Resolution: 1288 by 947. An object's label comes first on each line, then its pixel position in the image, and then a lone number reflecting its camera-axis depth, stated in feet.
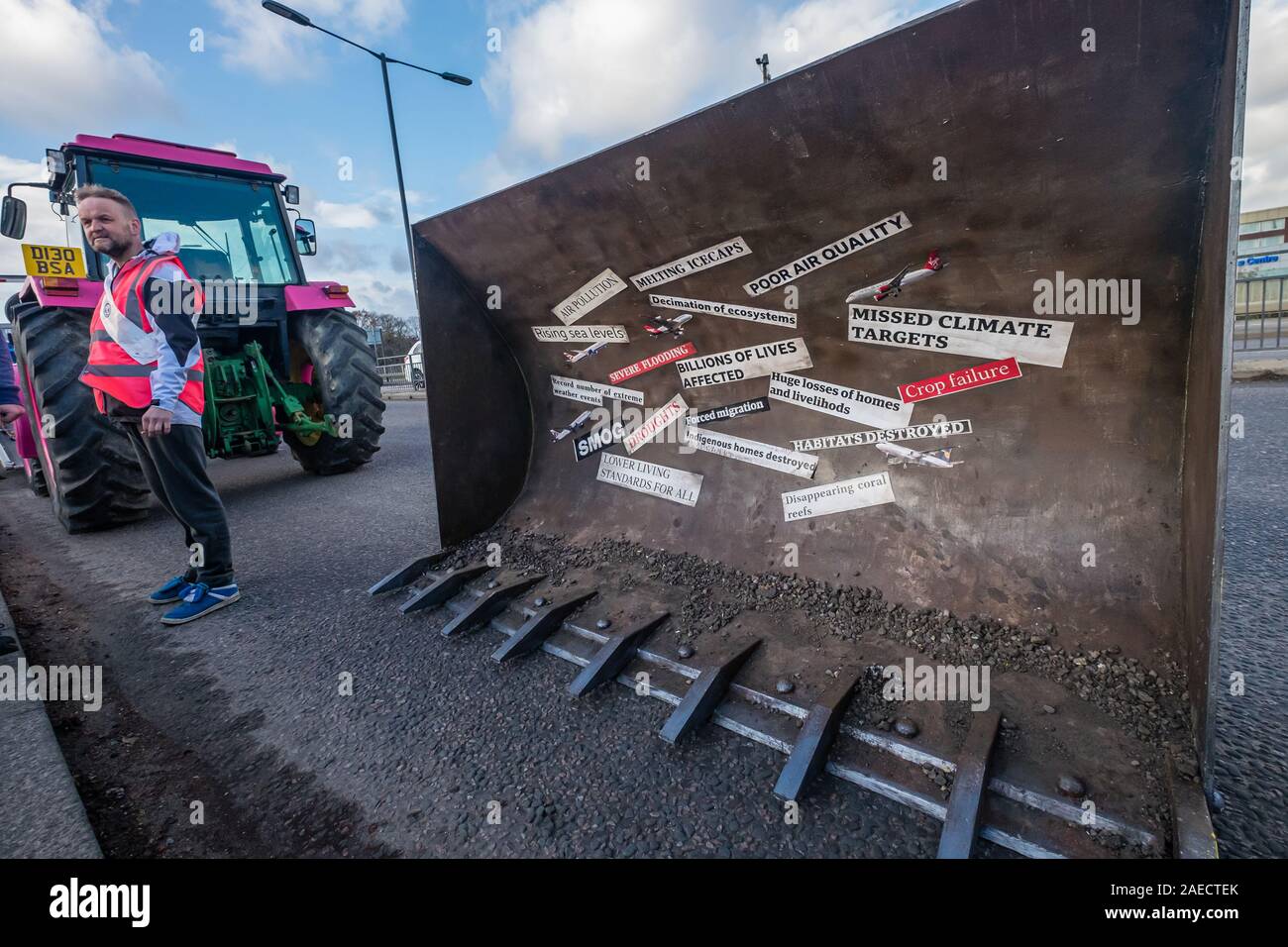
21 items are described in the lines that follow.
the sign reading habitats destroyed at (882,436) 6.09
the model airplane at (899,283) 5.54
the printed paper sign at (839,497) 6.53
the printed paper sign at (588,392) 8.61
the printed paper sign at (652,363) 7.80
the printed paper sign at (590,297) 7.65
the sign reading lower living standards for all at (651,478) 8.02
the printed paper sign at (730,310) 6.75
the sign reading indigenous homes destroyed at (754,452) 7.10
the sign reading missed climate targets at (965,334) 5.41
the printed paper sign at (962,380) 5.67
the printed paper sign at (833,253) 5.48
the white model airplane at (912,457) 6.14
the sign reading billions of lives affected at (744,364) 6.91
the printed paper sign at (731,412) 7.41
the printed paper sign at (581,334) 8.28
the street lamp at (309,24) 29.14
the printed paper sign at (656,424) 8.16
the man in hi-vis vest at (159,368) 8.07
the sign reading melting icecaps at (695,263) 6.44
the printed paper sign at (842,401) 6.40
